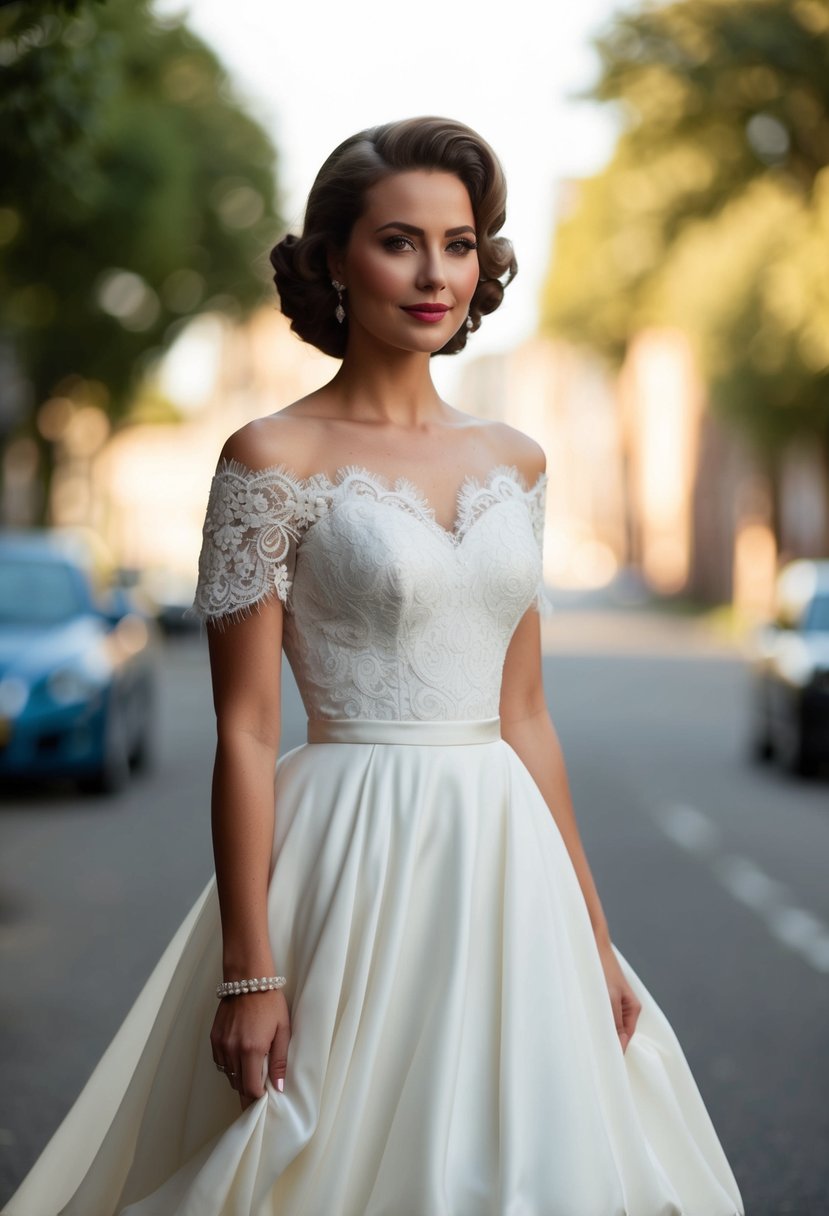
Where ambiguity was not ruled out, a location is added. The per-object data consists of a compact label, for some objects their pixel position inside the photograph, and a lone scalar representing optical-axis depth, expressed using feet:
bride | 8.80
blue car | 38.63
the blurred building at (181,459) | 267.59
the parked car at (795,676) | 45.30
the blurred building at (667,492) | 141.49
